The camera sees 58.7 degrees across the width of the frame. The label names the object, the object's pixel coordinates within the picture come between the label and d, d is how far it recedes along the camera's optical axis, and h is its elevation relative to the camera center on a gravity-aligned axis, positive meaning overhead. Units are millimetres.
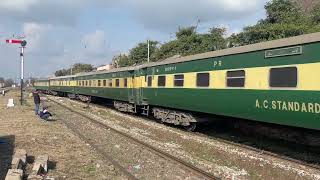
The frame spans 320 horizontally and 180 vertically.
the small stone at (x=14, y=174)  5641 -1804
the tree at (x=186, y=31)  42934 +8372
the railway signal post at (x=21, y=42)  21630 +3321
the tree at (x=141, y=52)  54780 +6703
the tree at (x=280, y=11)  29221 +8101
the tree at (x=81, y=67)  86687 +5872
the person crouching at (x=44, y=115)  15605 -1607
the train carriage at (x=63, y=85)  34152 +138
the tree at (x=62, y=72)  97871 +4826
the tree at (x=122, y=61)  56119 +5190
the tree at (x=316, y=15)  30099 +7711
